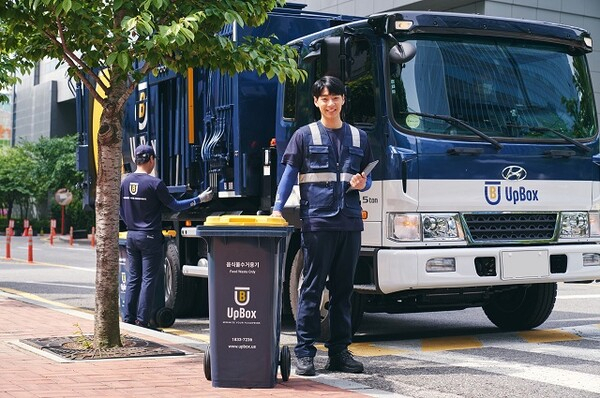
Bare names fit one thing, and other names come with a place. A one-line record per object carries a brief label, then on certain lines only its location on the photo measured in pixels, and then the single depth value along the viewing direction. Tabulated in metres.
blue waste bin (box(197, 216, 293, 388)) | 6.78
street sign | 56.16
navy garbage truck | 8.90
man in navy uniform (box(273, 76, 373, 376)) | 7.46
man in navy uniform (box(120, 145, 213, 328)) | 10.43
